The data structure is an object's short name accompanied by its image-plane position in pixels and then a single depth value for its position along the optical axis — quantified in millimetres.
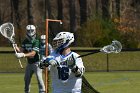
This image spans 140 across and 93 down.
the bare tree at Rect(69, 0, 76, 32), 71500
